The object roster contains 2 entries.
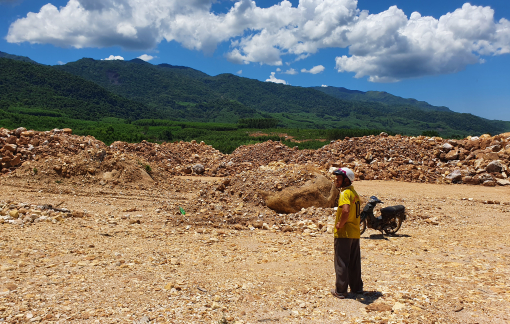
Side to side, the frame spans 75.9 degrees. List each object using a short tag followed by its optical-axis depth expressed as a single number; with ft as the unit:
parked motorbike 23.89
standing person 13.43
